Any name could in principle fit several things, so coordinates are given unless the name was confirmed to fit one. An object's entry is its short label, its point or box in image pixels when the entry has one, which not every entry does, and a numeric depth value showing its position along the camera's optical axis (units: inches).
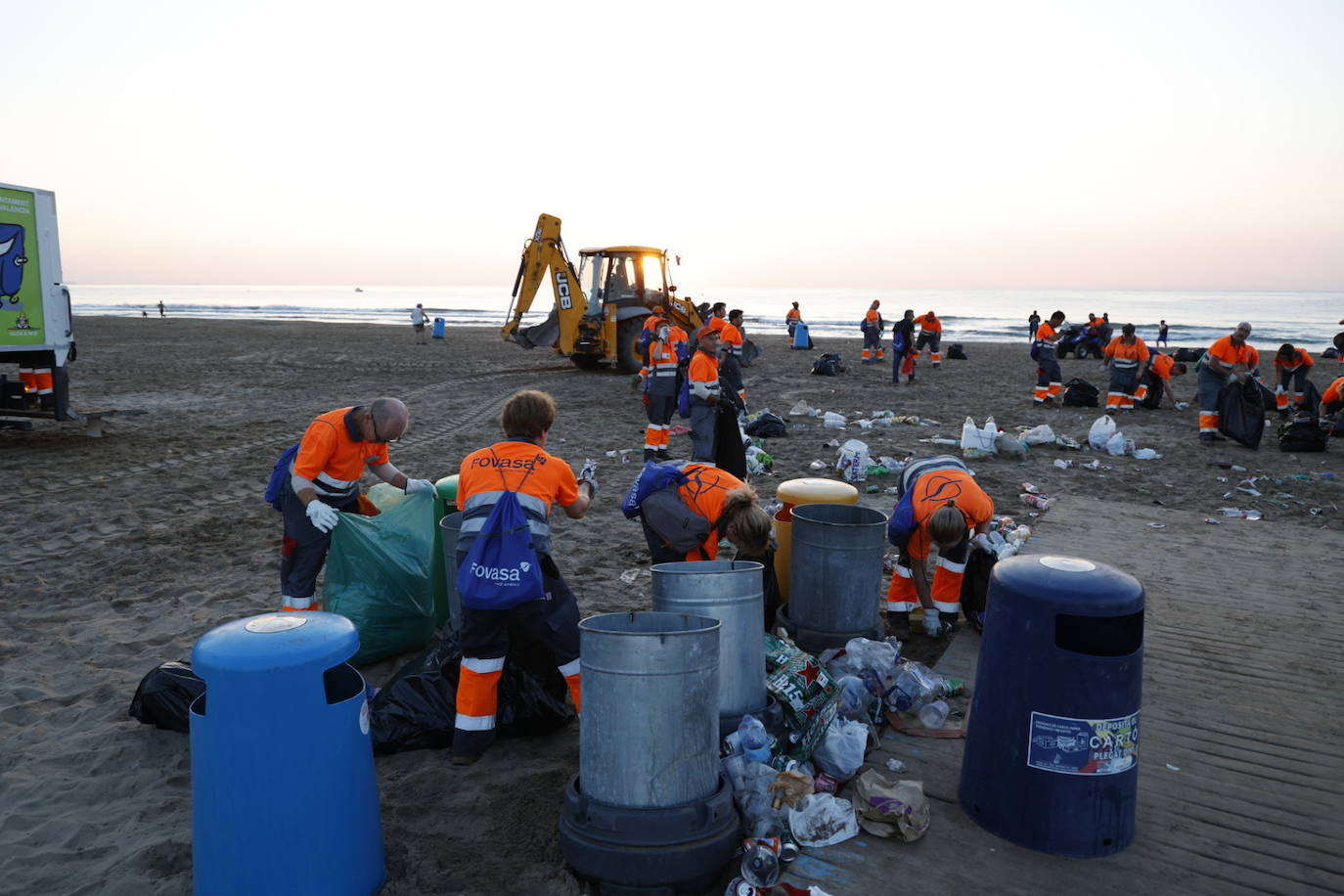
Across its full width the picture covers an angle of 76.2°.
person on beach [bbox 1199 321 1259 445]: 415.2
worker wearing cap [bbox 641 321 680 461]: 367.9
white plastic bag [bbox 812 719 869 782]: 129.2
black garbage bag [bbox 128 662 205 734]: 144.4
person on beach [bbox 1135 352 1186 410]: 535.8
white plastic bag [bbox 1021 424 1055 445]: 409.1
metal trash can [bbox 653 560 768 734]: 130.6
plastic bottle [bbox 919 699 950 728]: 146.1
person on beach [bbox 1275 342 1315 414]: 489.1
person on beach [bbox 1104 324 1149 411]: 503.8
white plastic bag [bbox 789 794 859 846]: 114.5
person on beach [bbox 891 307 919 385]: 670.5
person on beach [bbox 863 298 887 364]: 842.2
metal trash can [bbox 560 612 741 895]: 105.3
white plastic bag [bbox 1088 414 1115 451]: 411.5
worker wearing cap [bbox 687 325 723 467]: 317.4
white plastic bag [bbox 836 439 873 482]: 335.9
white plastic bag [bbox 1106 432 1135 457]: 402.0
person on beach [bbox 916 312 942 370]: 798.5
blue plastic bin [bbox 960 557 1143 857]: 110.1
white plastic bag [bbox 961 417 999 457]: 387.9
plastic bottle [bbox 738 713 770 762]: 125.6
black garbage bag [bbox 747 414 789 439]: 433.7
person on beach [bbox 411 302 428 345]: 1184.4
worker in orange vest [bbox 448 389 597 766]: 134.5
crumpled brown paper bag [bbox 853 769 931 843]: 114.9
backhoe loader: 708.7
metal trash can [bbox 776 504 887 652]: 169.3
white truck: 365.7
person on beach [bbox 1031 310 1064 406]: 548.7
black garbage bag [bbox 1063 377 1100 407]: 556.4
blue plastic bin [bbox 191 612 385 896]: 95.9
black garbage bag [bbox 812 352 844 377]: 738.8
